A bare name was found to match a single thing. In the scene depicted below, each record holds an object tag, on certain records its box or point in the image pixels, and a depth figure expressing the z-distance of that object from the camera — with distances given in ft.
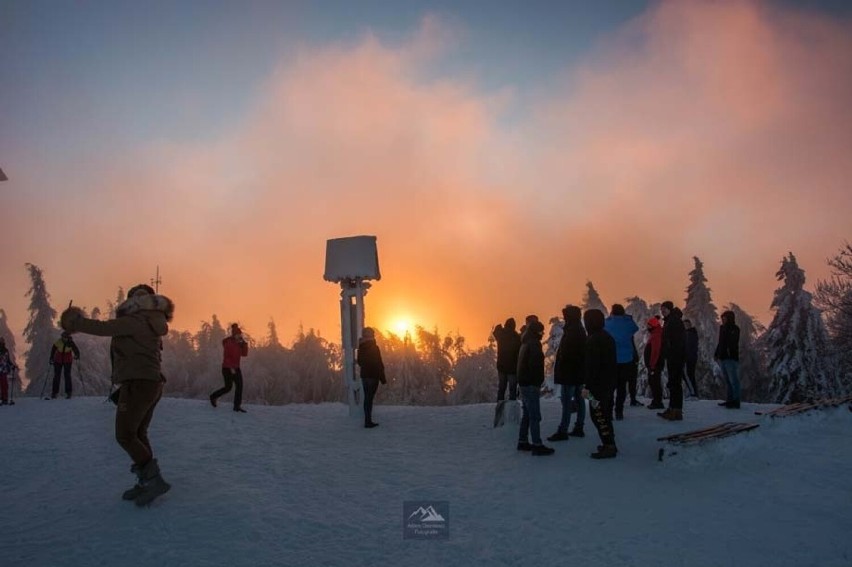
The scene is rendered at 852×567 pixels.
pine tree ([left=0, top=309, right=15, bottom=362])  178.36
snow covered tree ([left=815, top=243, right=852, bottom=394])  98.02
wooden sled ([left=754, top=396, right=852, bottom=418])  30.47
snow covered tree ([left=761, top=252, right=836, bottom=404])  99.96
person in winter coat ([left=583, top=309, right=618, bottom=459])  27.91
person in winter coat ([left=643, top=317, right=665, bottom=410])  39.45
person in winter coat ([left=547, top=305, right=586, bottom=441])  30.89
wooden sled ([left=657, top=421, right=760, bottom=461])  26.30
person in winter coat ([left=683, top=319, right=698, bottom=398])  43.70
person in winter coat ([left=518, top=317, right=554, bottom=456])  29.22
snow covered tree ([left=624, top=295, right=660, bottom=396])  129.90
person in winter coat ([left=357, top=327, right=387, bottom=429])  39.70
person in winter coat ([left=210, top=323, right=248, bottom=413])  42.57
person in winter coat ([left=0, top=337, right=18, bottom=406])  46.98
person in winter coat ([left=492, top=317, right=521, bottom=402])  40.98
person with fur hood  19.83
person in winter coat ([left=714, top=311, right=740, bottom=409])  39.45
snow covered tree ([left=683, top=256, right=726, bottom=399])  123.44
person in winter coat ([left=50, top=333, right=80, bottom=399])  47.75
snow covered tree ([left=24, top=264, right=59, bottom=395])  123.34
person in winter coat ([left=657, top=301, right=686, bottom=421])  34.96
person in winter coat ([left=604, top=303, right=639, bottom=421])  36.65
